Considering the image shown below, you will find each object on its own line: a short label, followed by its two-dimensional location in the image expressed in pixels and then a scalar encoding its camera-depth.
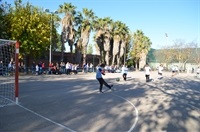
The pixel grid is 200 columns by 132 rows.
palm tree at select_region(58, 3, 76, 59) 26.92
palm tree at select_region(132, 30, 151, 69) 41.19
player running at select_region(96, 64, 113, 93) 9.33
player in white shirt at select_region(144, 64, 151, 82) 14.67
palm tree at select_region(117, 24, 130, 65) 35.66
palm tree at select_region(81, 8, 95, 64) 28.73
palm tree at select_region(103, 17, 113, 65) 32.49
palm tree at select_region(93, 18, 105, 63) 31.60
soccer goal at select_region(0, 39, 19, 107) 6.56
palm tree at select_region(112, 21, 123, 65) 34.30
